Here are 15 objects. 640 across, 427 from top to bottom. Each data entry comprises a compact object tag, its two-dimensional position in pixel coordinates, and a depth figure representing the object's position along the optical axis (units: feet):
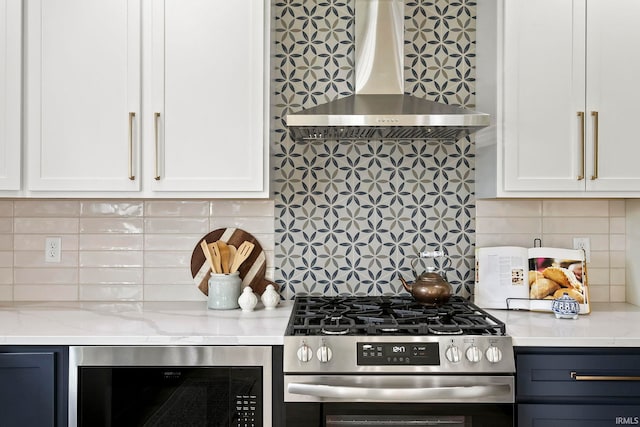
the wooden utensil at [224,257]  8.00
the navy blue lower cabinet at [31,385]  5.98
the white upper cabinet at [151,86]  6.93
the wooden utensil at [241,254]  7.92
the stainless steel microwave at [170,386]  5.96
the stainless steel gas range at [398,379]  5.78
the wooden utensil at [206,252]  7.75
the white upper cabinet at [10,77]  6.87
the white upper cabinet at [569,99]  6.96
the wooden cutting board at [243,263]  8.16
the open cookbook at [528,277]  7.39
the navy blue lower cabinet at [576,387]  5.91
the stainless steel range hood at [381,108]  6.50
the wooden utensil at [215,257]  7.74
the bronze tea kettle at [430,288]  7.25
